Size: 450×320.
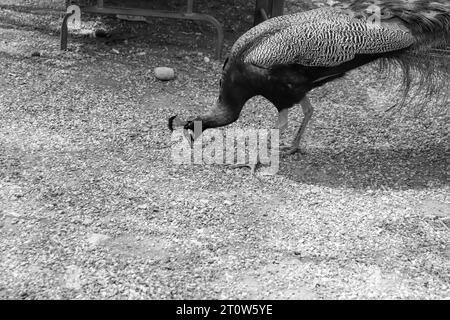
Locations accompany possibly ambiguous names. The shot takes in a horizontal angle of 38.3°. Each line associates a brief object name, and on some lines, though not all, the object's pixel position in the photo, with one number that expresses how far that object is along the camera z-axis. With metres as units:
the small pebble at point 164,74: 5.23
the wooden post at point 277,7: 5.98
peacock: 3.82
